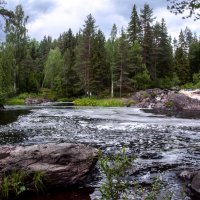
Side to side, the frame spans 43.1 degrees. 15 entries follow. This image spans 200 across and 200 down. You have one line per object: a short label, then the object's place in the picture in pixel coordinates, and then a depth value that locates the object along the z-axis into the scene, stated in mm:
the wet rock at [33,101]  54425
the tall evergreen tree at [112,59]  55234
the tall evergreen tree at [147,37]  64256
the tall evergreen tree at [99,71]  56430
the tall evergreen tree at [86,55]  55919
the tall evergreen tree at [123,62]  54743
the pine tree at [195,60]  73397
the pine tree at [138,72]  57201
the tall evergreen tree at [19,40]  62429
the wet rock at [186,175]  9180
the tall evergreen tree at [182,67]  66357
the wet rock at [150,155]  12330
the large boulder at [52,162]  8740
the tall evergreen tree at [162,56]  66260
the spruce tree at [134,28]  67128
